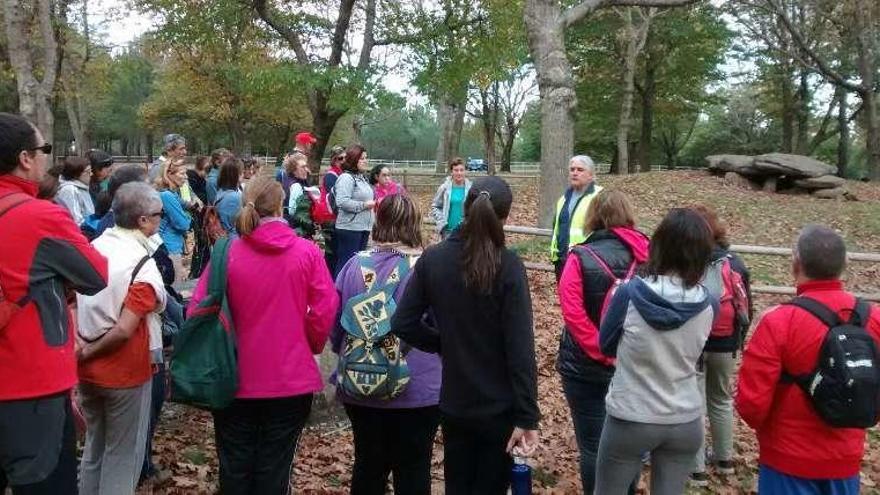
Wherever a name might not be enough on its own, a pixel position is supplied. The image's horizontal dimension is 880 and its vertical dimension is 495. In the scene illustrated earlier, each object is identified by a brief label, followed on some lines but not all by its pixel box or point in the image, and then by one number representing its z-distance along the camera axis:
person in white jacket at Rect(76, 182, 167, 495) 3.40
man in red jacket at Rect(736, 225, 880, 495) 3.00
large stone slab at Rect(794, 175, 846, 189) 19.86
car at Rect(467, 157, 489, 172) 53.97
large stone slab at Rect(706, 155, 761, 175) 20.97
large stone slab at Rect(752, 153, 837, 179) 20.05
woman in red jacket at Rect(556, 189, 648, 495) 3.62
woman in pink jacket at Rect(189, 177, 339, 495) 3.28
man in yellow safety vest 6.24
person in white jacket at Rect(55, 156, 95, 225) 6.03
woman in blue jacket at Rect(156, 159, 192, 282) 6.06
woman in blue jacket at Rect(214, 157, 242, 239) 6.66
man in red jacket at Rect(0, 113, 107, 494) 2.56
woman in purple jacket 3.40
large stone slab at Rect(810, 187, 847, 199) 19.59
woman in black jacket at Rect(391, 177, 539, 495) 2.93
